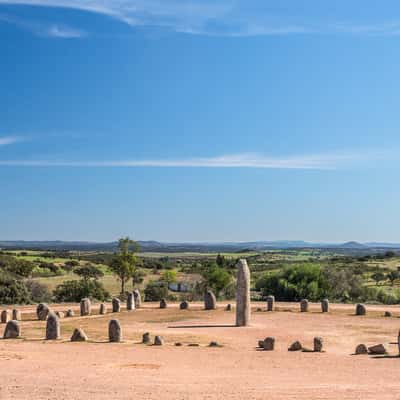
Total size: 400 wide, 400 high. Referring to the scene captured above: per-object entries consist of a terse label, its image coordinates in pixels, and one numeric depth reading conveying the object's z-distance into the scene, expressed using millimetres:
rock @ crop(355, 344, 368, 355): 22797
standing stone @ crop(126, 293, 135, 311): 38812
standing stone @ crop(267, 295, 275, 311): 38406
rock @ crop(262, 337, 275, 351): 23391
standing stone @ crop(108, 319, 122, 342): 24922
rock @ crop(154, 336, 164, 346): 24203
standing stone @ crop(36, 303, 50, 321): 33594
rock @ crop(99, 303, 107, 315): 36812
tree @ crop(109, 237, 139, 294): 48719
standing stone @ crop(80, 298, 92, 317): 36062
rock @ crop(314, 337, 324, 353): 23094
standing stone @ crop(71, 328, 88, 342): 24927
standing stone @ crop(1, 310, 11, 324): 32656
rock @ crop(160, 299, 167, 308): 40153
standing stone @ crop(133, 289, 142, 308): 41000
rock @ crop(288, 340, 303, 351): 23312
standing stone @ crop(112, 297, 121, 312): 37688
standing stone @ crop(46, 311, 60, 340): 25406
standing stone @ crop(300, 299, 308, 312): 37562
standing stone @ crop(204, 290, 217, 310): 39000
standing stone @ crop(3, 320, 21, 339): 25672
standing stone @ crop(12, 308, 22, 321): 33631
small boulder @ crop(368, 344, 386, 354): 22562
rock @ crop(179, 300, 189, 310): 39406
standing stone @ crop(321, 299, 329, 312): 37312
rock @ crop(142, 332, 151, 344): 24797
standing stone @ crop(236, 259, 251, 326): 31000
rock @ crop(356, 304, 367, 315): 36031
